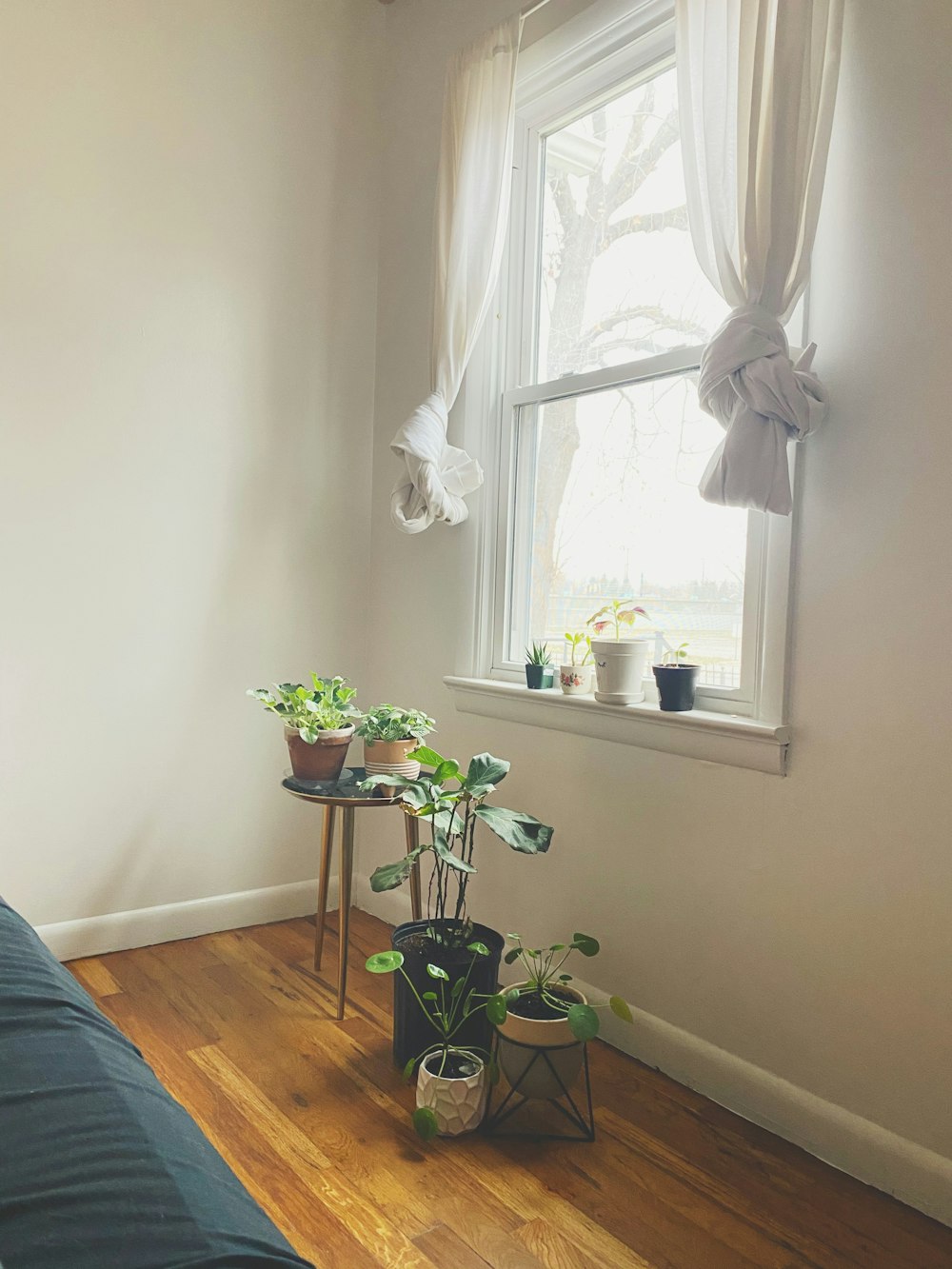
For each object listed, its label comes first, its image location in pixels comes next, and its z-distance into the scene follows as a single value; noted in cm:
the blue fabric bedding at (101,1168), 73
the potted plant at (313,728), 239
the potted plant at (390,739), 240
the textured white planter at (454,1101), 186
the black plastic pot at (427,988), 205
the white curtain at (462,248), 259
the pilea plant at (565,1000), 176
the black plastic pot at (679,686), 207
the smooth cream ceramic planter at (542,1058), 184
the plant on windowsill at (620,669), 219
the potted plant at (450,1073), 186
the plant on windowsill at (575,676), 238
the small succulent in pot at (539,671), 246
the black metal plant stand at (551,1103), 184
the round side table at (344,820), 231
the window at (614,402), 214
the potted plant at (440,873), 200
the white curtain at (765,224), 179
